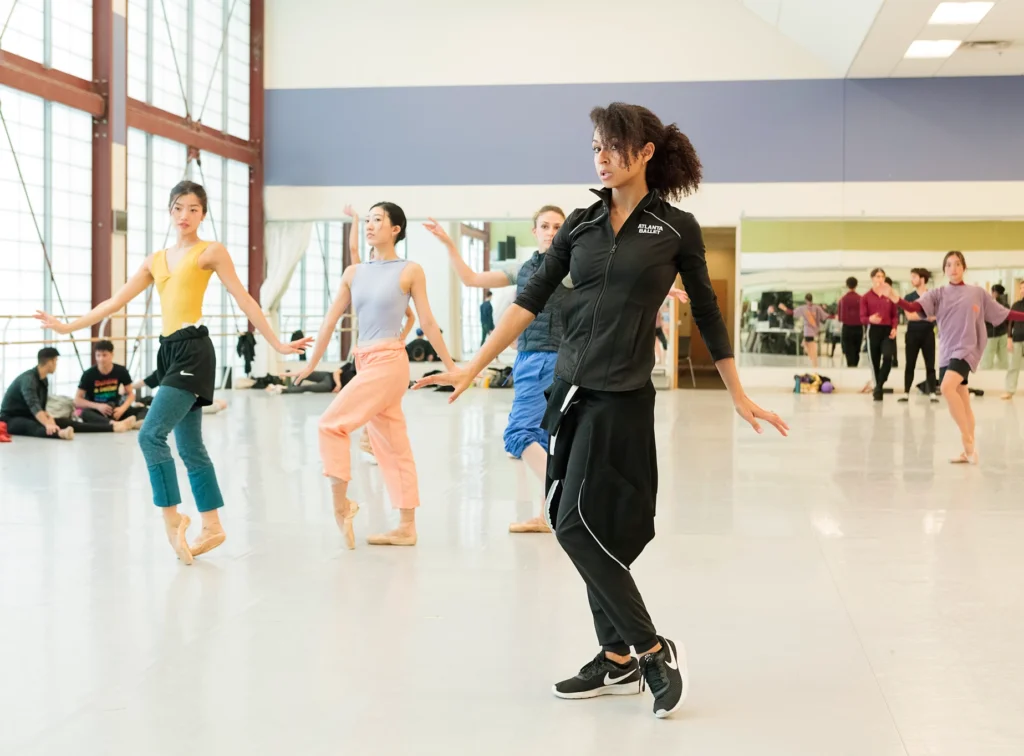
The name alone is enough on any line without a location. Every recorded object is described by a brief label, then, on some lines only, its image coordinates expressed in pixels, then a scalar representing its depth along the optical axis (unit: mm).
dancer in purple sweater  9297
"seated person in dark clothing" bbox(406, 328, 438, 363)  19172
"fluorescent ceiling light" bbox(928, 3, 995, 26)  14352
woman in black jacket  3391
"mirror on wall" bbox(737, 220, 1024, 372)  18688
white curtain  19859
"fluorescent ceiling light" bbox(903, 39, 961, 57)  16250
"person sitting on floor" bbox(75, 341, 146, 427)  11570
